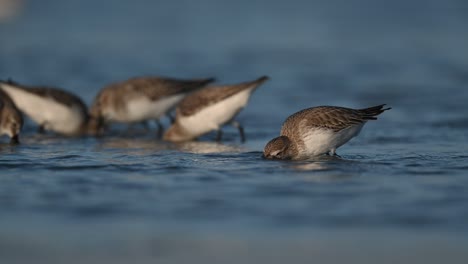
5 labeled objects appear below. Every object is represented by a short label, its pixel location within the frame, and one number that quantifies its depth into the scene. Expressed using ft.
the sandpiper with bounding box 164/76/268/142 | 38.60
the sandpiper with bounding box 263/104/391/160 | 30.71
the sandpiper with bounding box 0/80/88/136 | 42.93
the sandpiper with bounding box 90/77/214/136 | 43.27
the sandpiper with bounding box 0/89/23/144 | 37.50
